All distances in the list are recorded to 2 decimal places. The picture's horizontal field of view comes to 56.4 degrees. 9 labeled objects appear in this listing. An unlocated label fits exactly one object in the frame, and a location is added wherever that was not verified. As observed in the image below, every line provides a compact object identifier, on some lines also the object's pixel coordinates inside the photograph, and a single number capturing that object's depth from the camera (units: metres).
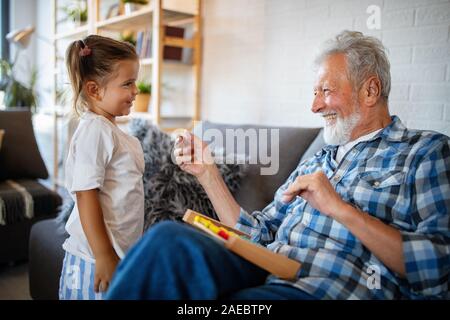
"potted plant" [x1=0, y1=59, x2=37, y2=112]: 3.93
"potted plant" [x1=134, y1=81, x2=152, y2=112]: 2.78
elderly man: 0.78
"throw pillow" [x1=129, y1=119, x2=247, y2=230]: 1.58
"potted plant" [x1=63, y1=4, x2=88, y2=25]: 3.48
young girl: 0.97
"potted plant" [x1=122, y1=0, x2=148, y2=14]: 2.77
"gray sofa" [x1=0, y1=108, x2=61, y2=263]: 2.14
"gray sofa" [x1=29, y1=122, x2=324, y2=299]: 1.60
